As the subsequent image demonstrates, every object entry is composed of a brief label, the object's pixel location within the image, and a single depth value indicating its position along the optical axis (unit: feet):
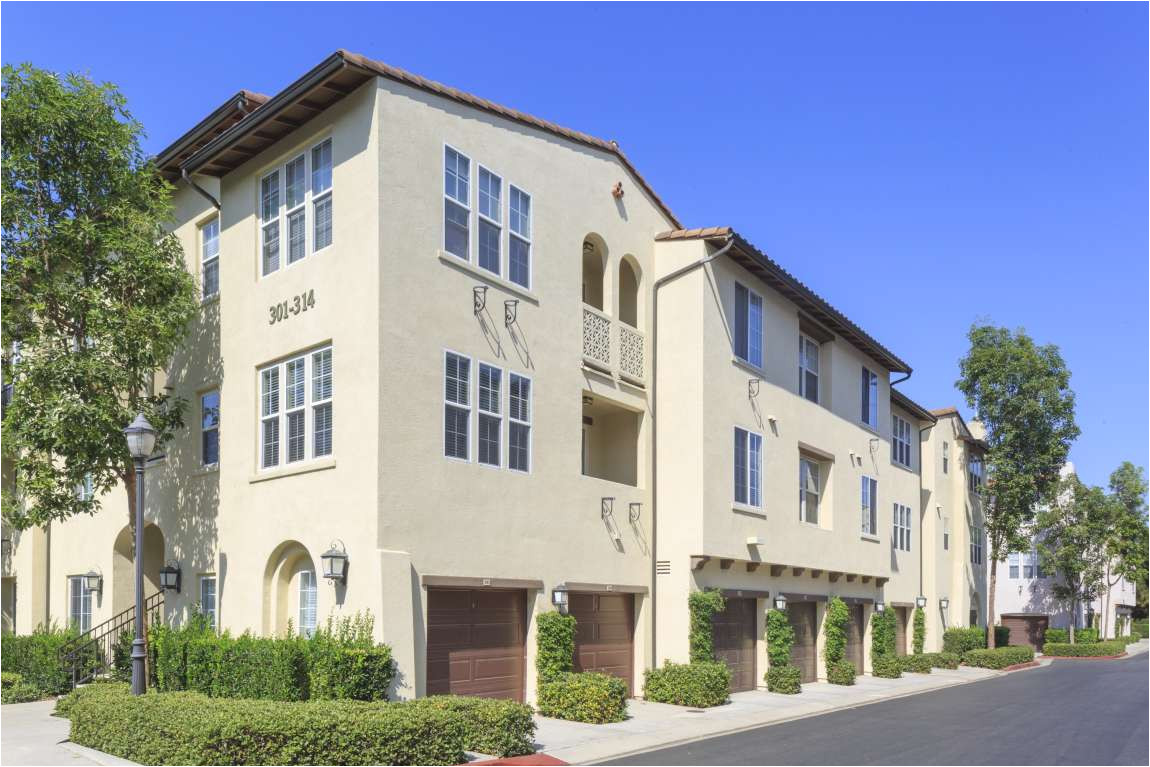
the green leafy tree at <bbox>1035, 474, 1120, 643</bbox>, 172.55
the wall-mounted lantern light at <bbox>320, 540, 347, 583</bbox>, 51.06
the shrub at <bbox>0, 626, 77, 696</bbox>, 67.92
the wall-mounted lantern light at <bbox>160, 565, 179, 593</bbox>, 63.62
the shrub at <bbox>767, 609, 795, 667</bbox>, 82.33
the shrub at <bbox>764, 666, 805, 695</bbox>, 80.07
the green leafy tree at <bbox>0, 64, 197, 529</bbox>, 55.72
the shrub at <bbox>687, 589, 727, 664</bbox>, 71.20
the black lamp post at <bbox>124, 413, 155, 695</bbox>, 48.06
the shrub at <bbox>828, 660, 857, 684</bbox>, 91.25
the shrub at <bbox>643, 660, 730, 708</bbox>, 68.23
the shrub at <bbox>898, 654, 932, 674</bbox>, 111.55
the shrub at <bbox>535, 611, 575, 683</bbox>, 60.23
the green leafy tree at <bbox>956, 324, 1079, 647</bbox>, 148.87
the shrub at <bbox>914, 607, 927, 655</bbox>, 118.24
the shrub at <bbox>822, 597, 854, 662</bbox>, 93.04
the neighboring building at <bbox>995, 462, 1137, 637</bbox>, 201.87
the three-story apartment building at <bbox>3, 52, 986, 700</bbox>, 53.78
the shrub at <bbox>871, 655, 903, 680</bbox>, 102.27
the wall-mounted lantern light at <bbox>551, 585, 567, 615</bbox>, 61.41
